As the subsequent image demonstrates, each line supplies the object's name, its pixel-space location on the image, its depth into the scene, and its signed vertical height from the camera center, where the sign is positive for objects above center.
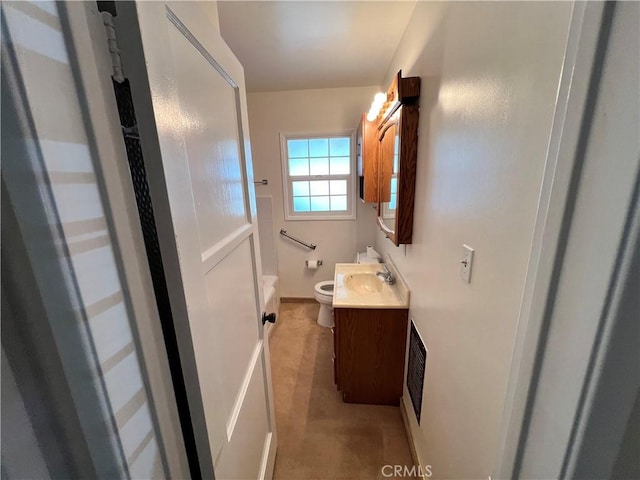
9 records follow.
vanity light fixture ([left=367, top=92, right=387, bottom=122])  1.87 +0.55
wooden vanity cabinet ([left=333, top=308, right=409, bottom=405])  1.64 -1.13
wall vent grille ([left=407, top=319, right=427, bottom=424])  1.36 -1.05
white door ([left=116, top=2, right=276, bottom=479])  0.46 -0.06
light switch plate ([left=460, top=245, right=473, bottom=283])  0.86 -0.29
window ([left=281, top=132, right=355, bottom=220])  2.96 +0.06
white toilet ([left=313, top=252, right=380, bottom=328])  2.58 -1.16
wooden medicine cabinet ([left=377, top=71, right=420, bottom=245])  1.35 +0.16
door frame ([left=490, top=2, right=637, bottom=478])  0.33 -0.08
